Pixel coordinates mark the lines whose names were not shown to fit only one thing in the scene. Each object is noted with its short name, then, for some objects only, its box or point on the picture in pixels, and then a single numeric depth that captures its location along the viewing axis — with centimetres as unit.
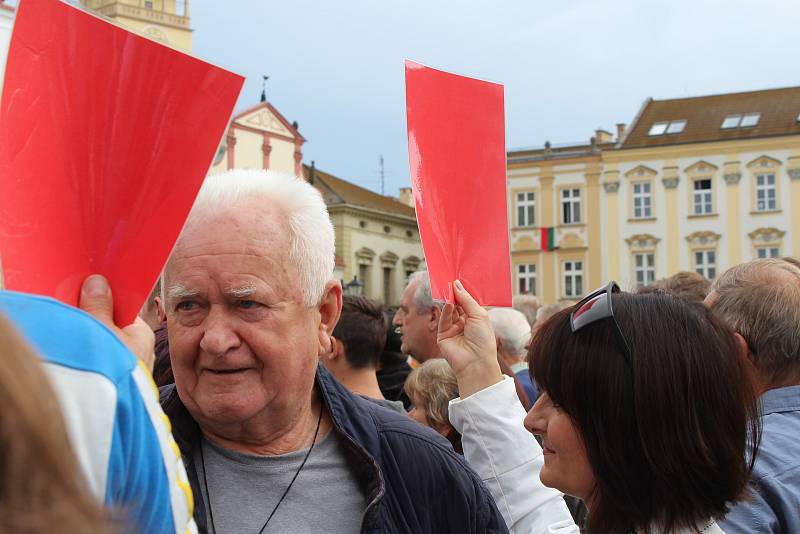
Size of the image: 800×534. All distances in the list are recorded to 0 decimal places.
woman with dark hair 194
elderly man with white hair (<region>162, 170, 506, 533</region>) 205
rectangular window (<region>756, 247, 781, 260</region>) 3829
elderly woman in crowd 423
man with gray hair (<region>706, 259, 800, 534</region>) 221
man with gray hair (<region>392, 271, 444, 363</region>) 515
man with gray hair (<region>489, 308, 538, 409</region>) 566
